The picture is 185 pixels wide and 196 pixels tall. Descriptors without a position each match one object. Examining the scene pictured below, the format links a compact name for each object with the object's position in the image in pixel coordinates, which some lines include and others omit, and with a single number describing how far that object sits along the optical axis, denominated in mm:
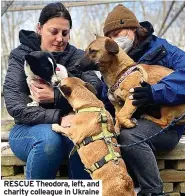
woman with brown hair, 2559
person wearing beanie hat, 2488
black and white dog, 2820
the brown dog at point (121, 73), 2684
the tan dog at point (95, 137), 2260
